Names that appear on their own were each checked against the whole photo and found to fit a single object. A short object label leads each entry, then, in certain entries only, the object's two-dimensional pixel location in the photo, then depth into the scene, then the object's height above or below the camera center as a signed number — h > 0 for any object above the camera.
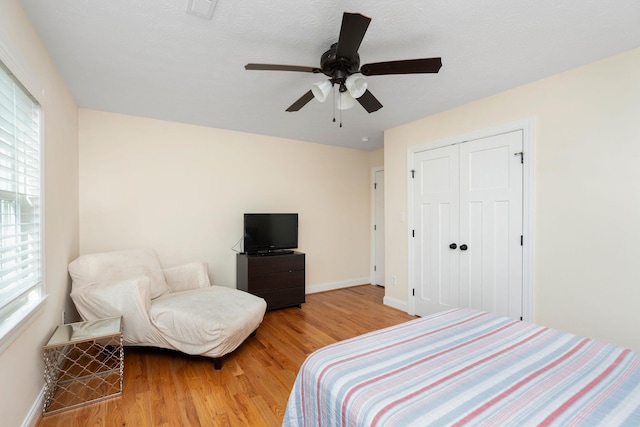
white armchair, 2.36 -0.86
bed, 0.93 -0.64
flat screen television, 3.85 -0.28
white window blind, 1.46 +0.03
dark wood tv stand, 3.66 -0.85
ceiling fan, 1.52 +0.89
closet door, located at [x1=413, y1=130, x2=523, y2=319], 2.76 -0.13
